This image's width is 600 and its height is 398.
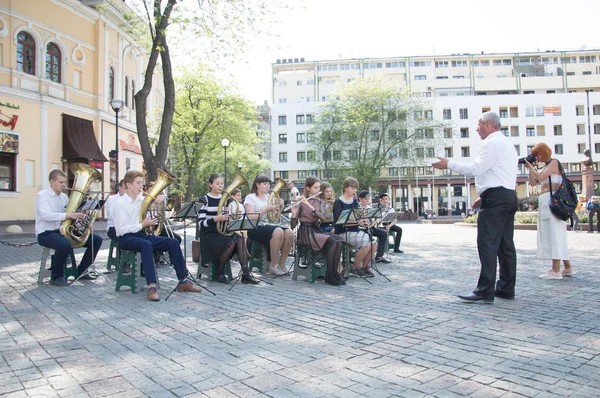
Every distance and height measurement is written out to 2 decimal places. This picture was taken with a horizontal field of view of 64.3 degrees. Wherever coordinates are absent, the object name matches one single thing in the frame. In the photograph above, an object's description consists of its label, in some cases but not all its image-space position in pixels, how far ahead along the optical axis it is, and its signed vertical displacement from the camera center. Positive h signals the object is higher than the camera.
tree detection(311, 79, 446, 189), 47.66 +8.51
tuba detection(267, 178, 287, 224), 8.34 +0.25
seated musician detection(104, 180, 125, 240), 8.51 +0.05
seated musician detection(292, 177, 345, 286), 7.36 -0.34
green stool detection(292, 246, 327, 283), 7.71 -0.88
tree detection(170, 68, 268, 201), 35.91 +7.31
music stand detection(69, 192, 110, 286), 7.45 +0.16
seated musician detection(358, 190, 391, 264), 9.95 -0.55
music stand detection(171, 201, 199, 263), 8.48 +0.06
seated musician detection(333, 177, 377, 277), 7.96 -0.39
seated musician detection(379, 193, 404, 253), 11.98 -0.44
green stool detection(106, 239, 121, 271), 9.09 -0.82
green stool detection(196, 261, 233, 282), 7.75 -0.92
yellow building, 22.62 +6.68
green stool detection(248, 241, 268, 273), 8.70 -0.80
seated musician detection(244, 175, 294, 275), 8.26 -0.34
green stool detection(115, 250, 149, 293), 6.76 -0.83
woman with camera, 7.44 -0.18
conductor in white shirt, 5.72 +0.06
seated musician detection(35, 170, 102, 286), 7.29 -0.10
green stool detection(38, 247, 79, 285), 7.54 -0.84
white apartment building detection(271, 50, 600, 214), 65.31 +15.46
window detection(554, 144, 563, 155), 65.94 +8.12
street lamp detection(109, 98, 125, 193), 21.54 +5.12
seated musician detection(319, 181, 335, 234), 8.05 +0.11
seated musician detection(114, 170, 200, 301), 6.44 -0.31
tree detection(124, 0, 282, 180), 13.23 +5.54
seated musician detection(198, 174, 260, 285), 7.50 -0.50
